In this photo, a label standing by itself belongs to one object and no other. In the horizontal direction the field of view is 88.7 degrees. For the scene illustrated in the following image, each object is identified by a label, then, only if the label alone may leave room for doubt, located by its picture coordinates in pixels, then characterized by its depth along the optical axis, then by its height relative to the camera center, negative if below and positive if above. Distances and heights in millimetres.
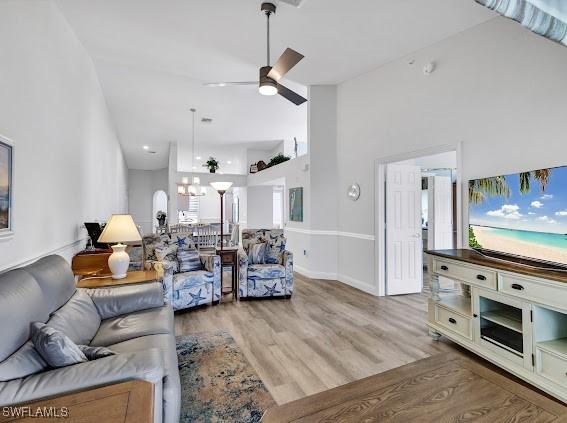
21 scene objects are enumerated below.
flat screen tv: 2117 -35
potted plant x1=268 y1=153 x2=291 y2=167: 6944 +1251
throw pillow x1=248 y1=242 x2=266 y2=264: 4465 -659
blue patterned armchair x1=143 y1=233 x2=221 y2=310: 3562 -823
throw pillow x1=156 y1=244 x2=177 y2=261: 3795 -545
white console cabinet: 1938 -868
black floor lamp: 4238 +371
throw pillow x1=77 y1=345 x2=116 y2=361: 1460 -716
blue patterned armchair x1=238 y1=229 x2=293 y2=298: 4172 -965
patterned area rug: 1874 -1296
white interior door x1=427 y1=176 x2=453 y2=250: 5129 -47
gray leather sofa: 1196 -687
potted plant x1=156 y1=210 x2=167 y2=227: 10535 -234
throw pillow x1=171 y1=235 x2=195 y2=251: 4059 -423
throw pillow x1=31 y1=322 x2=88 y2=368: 1301 -619
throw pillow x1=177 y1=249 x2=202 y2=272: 4016 -686
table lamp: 2781 -247
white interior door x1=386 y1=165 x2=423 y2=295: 4336 -294
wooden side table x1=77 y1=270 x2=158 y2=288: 2697 -668
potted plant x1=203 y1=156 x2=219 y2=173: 8542 +1371
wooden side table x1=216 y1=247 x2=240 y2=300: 4211 -741
